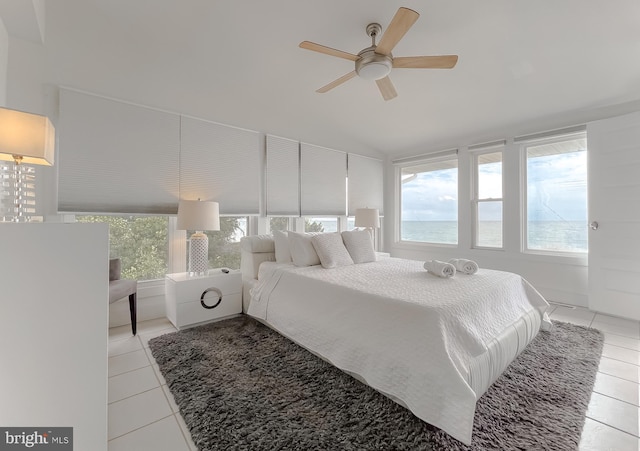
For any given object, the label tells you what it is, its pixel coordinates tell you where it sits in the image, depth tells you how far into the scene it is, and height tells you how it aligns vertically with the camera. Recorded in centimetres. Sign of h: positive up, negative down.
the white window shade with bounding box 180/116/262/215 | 316 +74
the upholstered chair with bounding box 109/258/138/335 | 241 -53
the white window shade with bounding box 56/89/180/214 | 251 +68
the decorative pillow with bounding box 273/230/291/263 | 304 -23
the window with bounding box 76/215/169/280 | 285 -19
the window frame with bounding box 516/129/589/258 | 361 +57
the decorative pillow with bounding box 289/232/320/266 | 287 -26
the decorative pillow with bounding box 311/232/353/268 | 282 -25
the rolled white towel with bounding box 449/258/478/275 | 238 -35
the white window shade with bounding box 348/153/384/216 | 485 +80
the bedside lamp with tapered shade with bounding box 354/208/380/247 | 427 +13
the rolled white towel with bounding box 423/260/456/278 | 226 -35
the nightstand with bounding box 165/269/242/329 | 270 -73
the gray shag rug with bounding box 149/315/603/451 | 136 -103
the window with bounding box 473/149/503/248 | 413 +42
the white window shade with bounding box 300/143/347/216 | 420 +72
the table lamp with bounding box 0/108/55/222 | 139 +42
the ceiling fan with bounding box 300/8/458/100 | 190 +127
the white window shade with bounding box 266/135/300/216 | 382 +71
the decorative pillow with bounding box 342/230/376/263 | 313 -22
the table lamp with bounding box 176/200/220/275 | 274 +2
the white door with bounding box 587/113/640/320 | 295 +13
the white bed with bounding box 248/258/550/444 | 140 -65
